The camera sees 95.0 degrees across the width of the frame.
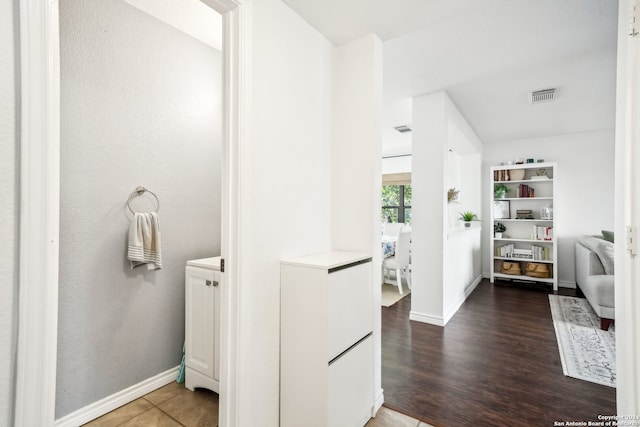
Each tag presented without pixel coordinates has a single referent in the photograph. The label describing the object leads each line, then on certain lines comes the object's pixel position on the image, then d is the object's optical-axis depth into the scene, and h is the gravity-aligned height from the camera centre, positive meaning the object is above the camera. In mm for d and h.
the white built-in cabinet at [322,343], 1400 -669
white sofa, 2969 -706
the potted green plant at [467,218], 4629 -91
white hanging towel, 1849 -201
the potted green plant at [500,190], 5202 +402
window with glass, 6602 +206
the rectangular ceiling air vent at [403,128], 4607 +1336
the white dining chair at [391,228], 5902 -335
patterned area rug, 2221 -1201
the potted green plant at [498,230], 5277 -313
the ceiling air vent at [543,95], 3229 +1332
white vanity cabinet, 1849 -741
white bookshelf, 4848 -78
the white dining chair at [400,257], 4336 -680
